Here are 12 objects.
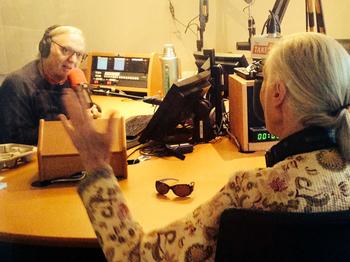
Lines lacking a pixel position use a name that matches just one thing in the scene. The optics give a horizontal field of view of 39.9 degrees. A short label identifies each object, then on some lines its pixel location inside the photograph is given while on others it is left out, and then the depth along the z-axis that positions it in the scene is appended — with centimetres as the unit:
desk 138
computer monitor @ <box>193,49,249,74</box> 277
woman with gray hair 99
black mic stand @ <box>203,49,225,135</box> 238
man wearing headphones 234
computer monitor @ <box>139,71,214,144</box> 206
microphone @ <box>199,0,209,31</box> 375
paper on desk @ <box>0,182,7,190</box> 172
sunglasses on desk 158
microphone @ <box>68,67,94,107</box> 277
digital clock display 208
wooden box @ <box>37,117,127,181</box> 171
